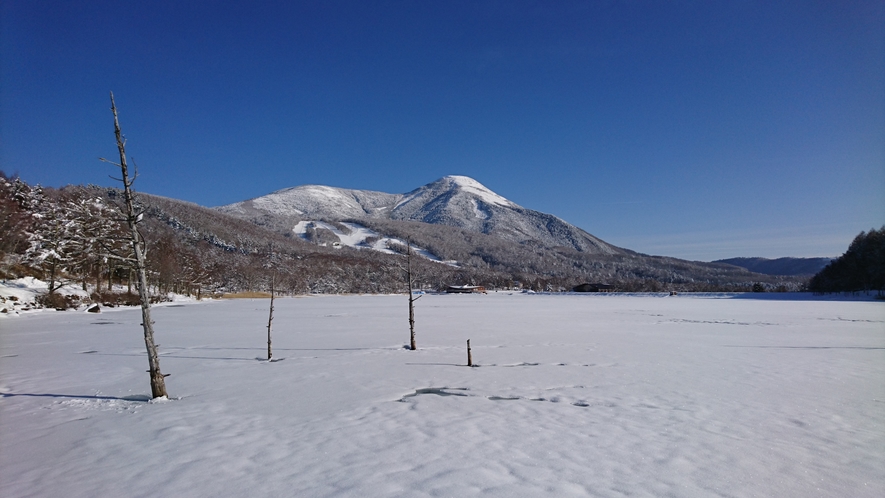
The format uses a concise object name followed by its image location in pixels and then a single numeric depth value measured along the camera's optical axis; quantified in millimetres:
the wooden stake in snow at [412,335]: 21375
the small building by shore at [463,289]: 154375
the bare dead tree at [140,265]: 10464
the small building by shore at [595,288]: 146000
